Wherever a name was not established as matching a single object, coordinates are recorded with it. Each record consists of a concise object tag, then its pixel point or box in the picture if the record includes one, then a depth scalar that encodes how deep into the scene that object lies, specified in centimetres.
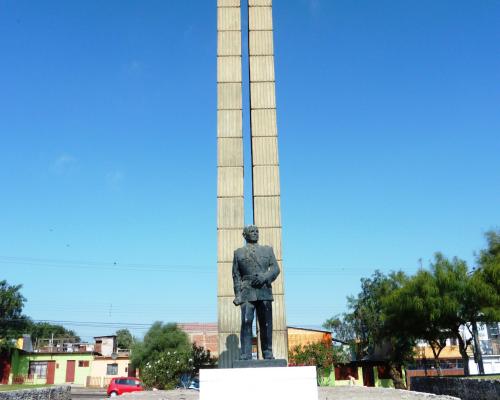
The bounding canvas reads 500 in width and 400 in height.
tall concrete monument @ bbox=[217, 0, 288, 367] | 1349
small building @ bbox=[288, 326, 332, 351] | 2776
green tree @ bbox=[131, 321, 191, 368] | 3081
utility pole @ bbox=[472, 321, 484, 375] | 2133
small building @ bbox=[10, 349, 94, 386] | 3184
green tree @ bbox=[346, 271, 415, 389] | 2416
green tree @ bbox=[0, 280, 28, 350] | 3150
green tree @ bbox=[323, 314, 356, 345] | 3154
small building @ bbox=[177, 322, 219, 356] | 3759
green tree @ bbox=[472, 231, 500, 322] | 1955
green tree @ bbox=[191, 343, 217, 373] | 1902
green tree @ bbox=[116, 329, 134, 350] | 5896
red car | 2170
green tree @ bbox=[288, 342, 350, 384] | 2075
